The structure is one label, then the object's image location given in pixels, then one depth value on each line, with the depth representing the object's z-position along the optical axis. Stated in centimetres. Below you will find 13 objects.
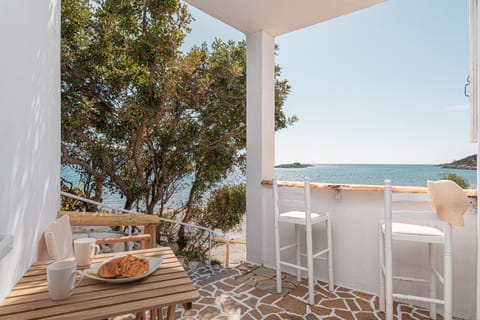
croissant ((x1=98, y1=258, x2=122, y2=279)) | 103
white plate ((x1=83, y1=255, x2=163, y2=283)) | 102
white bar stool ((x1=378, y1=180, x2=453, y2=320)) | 169
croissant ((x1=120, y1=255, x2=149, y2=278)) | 104
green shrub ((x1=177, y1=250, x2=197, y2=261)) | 549
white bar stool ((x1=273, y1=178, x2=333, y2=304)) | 239
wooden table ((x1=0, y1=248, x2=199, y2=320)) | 82
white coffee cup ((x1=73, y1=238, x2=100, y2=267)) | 122
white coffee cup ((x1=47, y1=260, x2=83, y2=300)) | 90
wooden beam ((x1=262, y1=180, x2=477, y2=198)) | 219
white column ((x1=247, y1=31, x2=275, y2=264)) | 331
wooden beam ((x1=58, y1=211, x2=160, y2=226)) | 183
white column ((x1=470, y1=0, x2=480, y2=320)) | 191
